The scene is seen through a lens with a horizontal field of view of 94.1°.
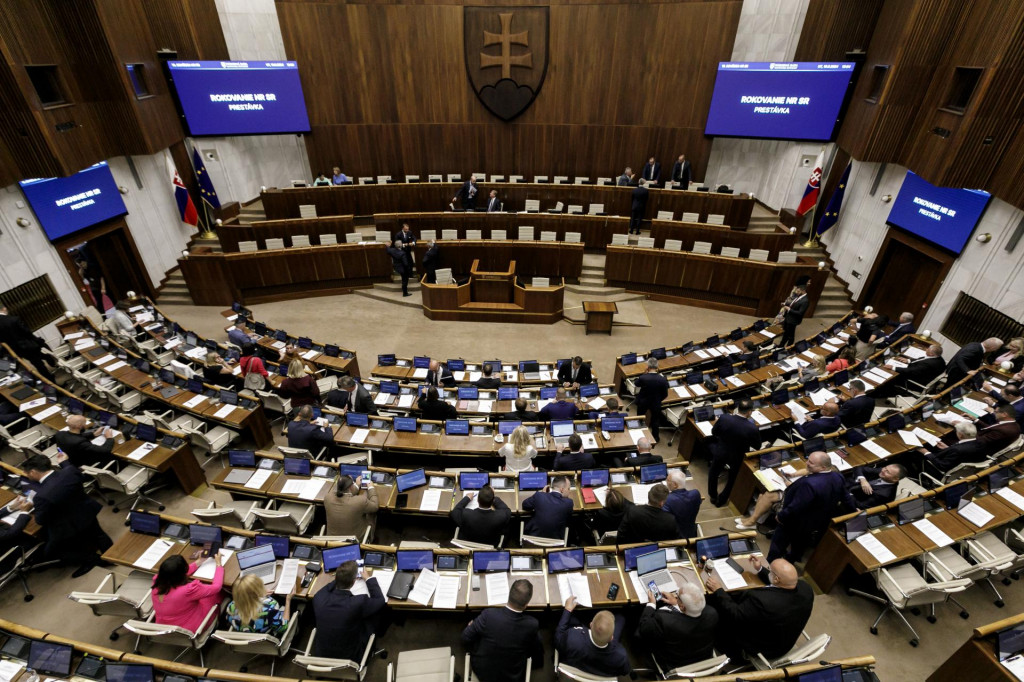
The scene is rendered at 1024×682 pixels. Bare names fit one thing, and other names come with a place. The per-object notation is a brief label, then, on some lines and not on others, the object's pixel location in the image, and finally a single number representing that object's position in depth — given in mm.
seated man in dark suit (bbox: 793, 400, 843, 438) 6664
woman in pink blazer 4242
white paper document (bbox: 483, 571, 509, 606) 4551
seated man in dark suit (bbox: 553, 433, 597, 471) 6090
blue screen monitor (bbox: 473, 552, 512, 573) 4819
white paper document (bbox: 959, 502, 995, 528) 5375
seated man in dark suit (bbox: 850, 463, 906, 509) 5516
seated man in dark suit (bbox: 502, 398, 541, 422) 7299
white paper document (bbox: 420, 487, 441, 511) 5645
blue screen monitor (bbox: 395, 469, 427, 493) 5848
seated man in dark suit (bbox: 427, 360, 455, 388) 8148
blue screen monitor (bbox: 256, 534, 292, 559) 4949
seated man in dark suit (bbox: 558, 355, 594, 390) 8203
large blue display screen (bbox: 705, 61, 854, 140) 13273
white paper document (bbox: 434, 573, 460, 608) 4531
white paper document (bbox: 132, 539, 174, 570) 4922
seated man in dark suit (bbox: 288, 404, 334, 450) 6457
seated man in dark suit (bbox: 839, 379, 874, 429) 7188
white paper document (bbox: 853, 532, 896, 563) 5016
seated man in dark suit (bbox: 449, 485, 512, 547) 5016
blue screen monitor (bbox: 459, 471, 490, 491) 5871
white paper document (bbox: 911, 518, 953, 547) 5164
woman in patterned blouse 4094
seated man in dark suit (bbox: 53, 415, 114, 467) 6234
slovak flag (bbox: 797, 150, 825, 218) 13805
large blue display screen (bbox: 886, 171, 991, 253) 9523
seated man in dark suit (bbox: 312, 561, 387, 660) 4098
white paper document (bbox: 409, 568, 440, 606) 4570
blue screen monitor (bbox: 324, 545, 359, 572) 4859
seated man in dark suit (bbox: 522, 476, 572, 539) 5184
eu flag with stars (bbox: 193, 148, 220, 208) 14820
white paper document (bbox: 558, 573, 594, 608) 4555
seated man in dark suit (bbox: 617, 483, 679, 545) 4977
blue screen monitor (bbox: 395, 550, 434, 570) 4867
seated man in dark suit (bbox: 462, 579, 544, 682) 3908
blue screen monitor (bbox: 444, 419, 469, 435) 6906
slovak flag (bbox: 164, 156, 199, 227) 13727
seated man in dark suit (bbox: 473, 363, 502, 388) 7965
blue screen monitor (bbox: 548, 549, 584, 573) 4848
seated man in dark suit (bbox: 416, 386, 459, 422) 7125
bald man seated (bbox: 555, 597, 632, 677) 3658
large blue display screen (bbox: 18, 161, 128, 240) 10258
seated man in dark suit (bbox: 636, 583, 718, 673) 3922
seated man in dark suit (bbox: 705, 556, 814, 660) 4031
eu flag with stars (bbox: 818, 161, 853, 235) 13188
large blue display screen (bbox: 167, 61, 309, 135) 13906
